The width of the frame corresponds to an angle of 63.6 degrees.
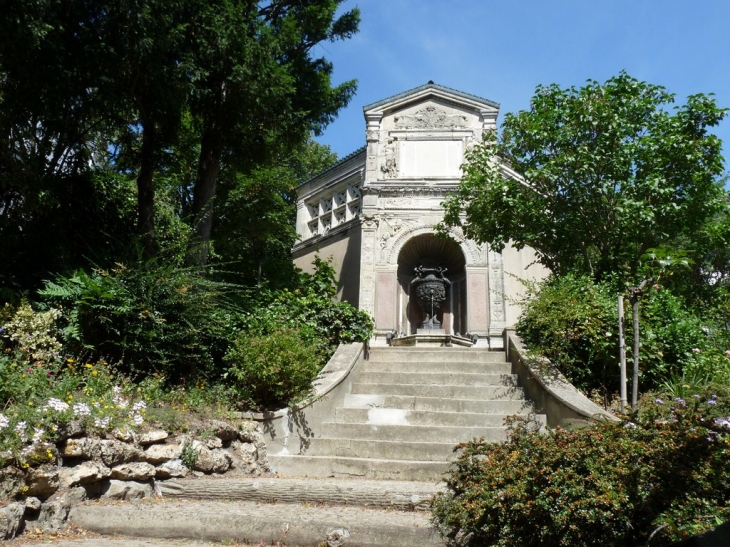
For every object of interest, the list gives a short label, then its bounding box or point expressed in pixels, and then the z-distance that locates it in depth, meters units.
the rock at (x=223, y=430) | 5.98
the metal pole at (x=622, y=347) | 6.10
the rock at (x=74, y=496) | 4.54
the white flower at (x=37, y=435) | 4.33
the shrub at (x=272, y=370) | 6.78
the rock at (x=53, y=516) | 4.29
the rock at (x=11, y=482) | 4.10
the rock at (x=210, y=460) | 5.66
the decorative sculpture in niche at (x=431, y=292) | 13.33
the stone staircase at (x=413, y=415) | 5.95
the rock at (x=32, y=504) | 4.20
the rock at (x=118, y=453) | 4.95
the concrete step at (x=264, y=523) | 3.92
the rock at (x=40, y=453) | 4.28
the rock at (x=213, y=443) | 5.86
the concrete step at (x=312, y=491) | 4.53
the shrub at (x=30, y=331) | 6.09
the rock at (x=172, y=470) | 5.33
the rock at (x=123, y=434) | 5.14
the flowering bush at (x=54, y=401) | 4.34
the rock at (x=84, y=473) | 4.62
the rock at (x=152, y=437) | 5.34
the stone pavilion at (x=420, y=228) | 13.13
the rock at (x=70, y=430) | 4.64
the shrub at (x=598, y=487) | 3.14
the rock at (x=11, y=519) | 3.90
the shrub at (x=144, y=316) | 6.67
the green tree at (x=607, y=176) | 8.34
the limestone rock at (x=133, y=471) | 5.02
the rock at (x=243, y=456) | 6.02
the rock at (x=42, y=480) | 4.26
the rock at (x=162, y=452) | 5.29
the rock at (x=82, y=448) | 4.68
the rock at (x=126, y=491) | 4.93
